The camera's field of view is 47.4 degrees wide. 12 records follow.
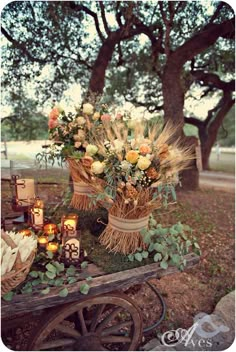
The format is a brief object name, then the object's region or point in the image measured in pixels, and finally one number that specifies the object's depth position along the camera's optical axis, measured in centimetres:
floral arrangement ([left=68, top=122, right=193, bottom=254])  120
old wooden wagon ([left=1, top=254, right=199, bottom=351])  104
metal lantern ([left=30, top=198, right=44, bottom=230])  153
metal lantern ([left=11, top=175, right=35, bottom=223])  169
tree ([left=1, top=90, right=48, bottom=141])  566
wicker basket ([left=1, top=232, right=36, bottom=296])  93
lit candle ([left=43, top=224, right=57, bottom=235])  145
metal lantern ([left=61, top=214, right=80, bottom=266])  123
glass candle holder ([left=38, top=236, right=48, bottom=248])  136
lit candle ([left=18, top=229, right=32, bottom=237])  133
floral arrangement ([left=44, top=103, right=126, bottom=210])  163
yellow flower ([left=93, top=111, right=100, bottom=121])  167
